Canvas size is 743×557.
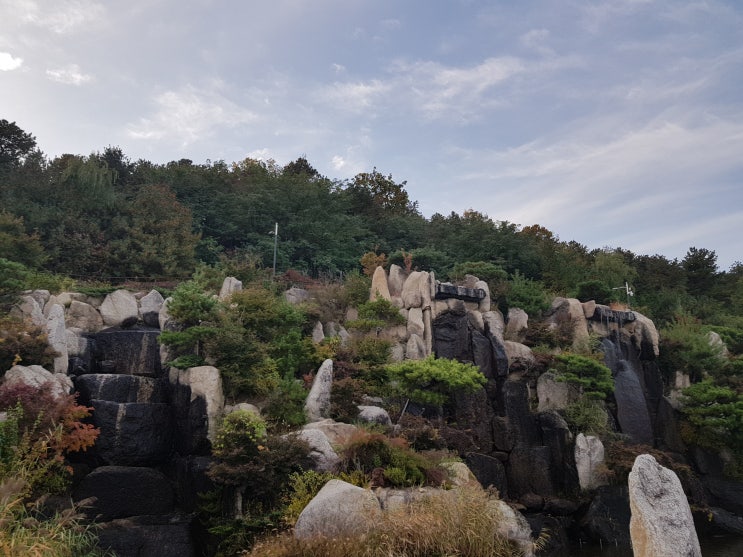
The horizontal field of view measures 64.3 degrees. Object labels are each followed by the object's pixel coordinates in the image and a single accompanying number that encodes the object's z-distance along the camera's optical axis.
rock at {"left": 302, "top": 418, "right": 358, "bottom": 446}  12.98
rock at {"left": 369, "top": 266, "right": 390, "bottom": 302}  22.00
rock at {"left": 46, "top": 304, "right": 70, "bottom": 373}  15.27
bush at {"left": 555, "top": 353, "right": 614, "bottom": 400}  19.31
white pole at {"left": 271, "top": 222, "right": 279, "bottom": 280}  27.16
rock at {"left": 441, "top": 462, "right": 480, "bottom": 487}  11.87
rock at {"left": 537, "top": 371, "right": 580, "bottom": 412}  20.05
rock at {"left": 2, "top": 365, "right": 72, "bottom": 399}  13.23
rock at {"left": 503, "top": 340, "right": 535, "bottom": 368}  20.95
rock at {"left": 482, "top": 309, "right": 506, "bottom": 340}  21.61
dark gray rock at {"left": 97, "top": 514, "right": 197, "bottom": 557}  10.99
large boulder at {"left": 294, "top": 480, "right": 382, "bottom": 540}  9.05
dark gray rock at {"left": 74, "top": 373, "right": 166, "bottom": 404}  15.08
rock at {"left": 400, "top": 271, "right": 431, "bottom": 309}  21.58
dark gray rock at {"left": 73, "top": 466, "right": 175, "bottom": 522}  12.88
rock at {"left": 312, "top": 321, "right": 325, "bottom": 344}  19.61
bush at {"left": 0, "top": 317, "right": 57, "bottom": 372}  14.11
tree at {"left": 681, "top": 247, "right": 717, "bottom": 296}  36.88
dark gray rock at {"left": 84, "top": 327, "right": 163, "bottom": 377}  17.61
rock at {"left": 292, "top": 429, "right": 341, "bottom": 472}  11.50
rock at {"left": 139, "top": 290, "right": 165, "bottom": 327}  19.69
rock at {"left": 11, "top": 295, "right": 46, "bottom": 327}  16.80
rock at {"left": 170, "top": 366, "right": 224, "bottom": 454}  14.20
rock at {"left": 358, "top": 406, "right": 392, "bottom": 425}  15.14
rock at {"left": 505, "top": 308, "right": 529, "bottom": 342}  22.88
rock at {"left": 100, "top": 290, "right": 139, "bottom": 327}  19.11
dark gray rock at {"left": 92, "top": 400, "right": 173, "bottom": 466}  14.20
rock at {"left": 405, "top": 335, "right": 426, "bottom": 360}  20.03
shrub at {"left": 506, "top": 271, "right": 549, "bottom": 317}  24.23
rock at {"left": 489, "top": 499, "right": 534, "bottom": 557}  9.35
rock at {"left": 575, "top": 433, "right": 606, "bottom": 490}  17.52
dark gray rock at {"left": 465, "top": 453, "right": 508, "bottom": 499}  16.19
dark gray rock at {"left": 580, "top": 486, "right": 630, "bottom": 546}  15.52
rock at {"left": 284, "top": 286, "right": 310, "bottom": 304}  22.94
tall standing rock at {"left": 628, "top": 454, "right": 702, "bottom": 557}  6.85
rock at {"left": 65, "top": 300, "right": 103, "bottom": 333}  18.49
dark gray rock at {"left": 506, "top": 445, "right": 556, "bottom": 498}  17.55
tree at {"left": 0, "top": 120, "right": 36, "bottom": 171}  30.03
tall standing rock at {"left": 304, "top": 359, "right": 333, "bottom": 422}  15.38
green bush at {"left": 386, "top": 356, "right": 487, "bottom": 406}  16.00
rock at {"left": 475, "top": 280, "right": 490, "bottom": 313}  22.97
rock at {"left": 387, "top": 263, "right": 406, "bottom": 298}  22.91
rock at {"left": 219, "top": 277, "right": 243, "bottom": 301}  20.87
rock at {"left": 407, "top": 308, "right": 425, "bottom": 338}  20.94
